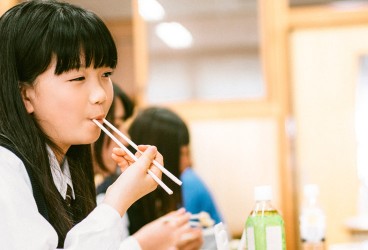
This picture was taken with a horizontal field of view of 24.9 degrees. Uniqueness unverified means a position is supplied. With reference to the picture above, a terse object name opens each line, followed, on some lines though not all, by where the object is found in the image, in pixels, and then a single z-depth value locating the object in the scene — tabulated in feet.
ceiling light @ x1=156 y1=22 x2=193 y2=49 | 13.44
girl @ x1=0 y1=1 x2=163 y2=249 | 4.48
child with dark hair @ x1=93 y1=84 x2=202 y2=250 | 5.57
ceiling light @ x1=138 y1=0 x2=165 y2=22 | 13.30
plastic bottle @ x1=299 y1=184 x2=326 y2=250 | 6.07
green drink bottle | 4.87
